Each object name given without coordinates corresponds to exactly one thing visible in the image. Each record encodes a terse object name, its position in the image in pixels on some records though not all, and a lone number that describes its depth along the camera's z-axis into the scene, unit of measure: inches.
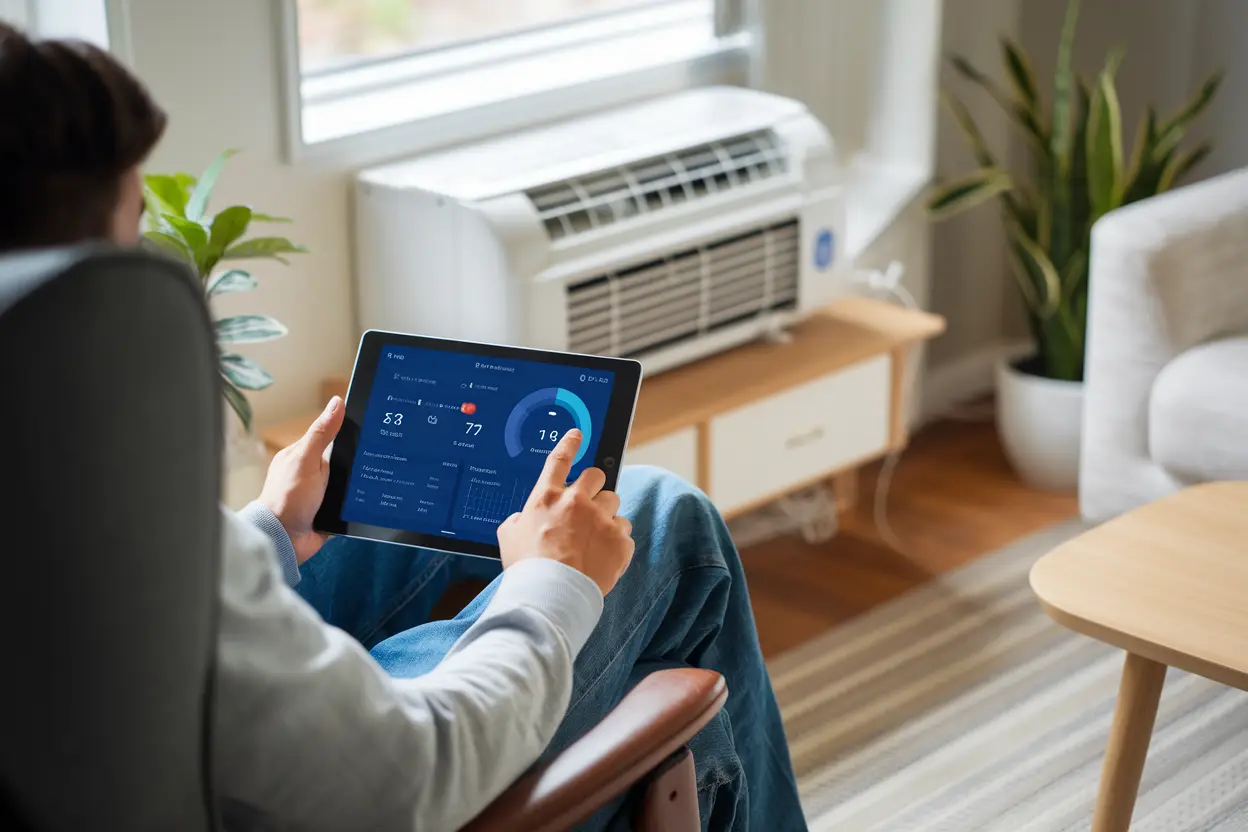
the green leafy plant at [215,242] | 68.6
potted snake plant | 105.3
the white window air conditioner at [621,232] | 85.0
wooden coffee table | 58.9
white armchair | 90.0
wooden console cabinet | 90.8
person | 31.4
